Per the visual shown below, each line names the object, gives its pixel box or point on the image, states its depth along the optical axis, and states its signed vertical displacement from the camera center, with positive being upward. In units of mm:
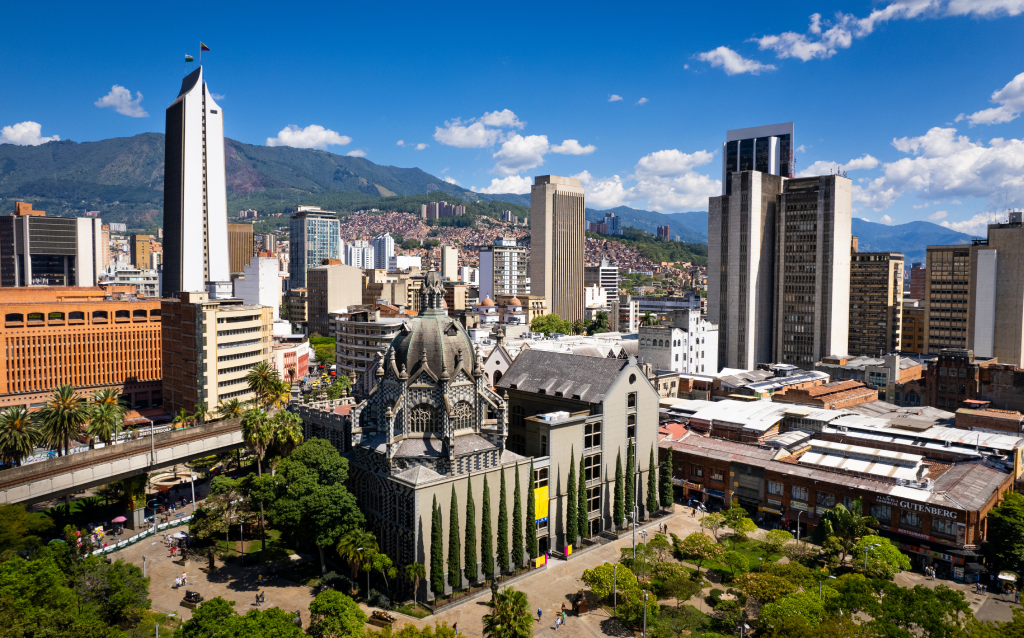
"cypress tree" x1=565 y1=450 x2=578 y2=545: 73688 -25417
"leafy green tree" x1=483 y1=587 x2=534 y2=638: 50938 -25462
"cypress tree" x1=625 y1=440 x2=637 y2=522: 81000 -23966
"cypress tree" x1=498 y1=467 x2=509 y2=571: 67000 -24586
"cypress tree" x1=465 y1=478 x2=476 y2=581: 64500 -24075
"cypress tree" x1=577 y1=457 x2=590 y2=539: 75500 -25317
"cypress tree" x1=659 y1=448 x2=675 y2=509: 84250 -24900
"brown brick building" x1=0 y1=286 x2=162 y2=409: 135750 -13385
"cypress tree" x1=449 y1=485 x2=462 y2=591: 63031 -24923
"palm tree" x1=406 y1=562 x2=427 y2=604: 60469 -25865
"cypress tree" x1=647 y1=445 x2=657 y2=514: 83500 -25441
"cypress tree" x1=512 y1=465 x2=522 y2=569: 68000 -24798
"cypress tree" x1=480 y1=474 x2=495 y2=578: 66062 -25405
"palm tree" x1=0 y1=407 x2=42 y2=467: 77688 -17955
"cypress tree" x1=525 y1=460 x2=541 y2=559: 69500 -25383
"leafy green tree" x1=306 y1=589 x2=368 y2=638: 48188 -24228
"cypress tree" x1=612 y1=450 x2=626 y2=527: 78938 -25546
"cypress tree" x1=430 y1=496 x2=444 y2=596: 61812 -24853
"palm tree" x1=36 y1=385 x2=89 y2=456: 83125 -17090
